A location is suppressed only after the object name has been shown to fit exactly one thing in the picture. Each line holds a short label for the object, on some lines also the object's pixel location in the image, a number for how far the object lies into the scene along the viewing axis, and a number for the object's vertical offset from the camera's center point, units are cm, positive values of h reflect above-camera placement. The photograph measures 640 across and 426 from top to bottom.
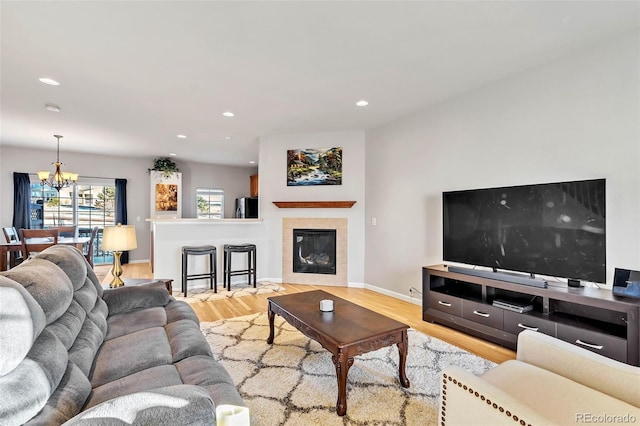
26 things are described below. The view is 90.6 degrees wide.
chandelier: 545 +59
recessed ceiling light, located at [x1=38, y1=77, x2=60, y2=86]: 316 +132
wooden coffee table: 184 -76
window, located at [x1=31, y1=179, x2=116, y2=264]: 662 +10
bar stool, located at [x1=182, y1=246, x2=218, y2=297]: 448 -79
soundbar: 261 -57
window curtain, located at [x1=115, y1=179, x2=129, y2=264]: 723 +18
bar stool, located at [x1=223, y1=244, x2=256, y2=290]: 479 -74
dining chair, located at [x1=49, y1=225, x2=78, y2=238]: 546 -32
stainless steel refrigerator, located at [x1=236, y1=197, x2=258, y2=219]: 655 +9
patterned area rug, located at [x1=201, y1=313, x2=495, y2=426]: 181 -115
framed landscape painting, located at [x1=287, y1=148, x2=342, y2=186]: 519 +77
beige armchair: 115 -74
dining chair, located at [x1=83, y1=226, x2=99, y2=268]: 509 -62
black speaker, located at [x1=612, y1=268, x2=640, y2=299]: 219 -49
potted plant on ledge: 738 +108
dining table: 448 -51
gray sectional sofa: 95 -61
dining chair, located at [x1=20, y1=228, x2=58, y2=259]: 439 -43
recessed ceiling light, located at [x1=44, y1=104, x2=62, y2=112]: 391 +131
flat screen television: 240 -13
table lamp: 279 -26
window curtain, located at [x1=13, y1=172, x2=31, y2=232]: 629 +23
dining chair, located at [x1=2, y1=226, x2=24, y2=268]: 470 -63
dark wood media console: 212 -83
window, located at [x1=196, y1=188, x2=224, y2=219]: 833 +27
